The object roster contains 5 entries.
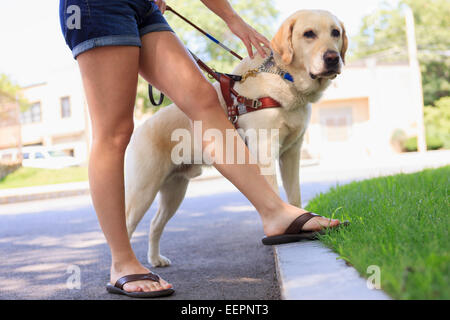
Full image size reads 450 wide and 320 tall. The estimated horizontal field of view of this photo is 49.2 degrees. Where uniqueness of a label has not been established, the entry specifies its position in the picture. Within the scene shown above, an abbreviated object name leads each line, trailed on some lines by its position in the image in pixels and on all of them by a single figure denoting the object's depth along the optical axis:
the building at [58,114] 34.62
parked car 27.08
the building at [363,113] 28.45
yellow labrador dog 3.19
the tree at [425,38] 31.25
